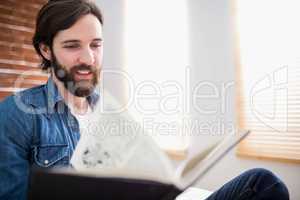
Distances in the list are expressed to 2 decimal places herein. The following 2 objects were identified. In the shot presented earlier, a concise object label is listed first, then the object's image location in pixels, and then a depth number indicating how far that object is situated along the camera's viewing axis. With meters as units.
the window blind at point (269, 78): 1.66
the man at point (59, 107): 0.95
